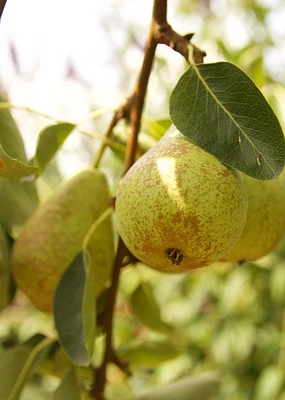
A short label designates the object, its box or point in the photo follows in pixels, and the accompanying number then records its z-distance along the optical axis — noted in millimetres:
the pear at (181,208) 513
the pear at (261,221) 581
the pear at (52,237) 638
